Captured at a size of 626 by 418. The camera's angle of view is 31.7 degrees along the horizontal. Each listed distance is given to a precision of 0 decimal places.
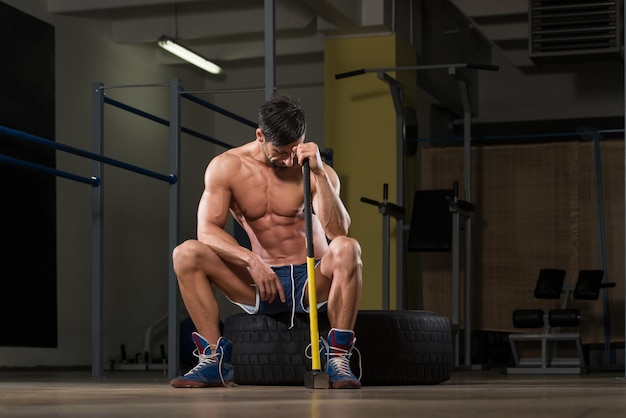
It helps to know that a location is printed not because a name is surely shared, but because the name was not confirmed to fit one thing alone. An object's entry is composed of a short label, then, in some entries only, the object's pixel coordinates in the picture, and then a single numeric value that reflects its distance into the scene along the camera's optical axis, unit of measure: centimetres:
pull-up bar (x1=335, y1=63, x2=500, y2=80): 711
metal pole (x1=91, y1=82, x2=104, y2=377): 535
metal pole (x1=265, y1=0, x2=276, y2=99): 489
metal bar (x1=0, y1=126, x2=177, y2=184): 418
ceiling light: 883
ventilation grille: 836
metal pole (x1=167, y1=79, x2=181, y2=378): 528
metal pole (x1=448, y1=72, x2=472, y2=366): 761
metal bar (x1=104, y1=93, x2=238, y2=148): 564
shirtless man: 335
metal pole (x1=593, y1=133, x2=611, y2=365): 759
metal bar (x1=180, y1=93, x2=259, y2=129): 558
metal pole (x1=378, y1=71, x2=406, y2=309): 774
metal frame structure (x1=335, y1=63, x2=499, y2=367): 749
